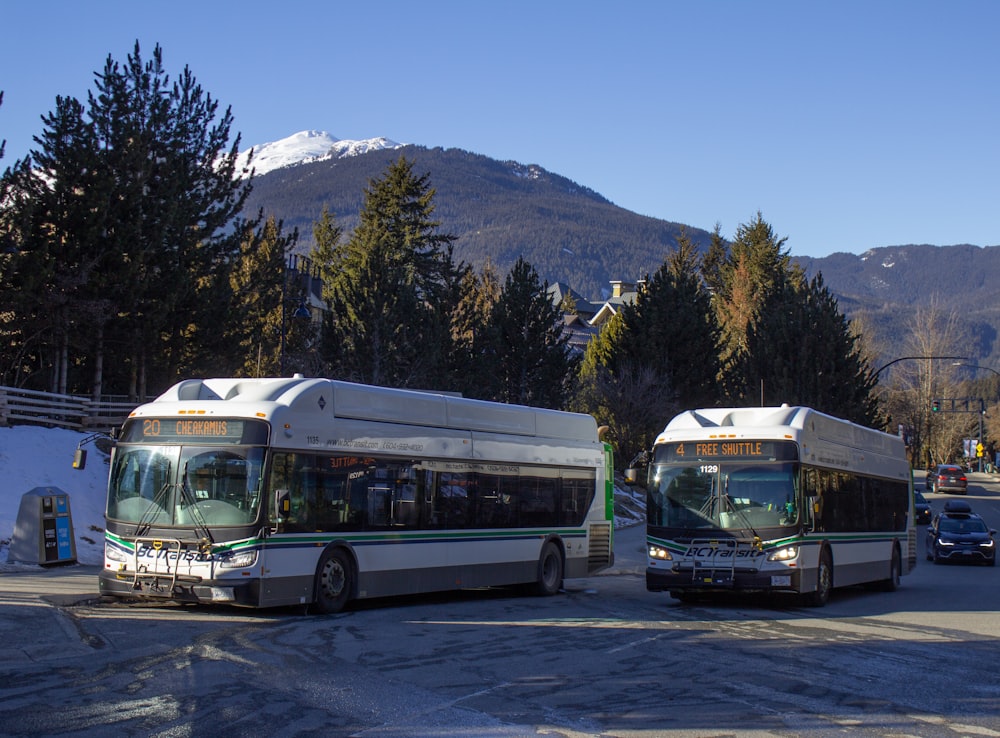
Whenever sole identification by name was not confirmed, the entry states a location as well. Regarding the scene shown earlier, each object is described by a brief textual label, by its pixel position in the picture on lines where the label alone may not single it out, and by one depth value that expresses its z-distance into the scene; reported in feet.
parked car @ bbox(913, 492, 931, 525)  170.50
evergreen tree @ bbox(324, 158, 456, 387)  134.00
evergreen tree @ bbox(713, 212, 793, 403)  274.16
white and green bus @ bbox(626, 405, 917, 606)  56.49
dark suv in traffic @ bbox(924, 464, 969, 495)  253.65
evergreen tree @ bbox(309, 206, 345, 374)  239.52
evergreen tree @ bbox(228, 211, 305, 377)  117.39
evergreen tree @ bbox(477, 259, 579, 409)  175.94
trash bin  63.41
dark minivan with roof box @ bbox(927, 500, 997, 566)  110.63
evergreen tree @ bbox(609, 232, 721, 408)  195.00
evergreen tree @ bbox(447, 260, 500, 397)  163.12
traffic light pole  204.85
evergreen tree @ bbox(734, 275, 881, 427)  186.29
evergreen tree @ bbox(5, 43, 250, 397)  103.24
